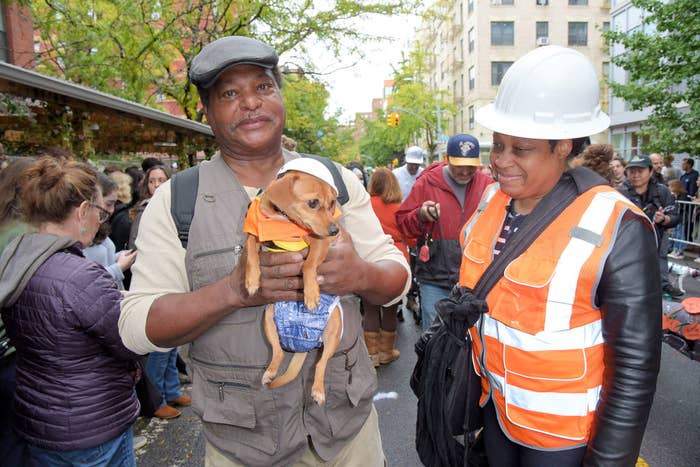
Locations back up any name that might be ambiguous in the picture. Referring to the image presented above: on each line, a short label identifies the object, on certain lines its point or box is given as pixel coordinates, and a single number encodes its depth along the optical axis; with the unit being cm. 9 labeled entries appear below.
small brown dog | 153
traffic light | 3071
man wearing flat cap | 158
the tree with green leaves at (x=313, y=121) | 1611
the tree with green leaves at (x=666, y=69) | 1093
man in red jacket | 445
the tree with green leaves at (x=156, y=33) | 1198
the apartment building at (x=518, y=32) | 3903
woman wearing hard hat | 172
